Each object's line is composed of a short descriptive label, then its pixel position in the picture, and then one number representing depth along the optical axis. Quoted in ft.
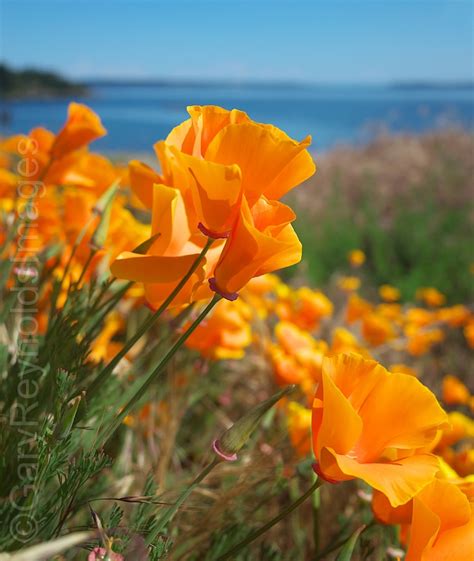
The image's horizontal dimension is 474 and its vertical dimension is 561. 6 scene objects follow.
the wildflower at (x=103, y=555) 1.63
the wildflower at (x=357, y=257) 11.43
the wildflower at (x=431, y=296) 10.04
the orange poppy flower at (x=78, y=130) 3.32
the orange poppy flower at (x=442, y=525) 1.93
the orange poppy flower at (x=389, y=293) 9.70
